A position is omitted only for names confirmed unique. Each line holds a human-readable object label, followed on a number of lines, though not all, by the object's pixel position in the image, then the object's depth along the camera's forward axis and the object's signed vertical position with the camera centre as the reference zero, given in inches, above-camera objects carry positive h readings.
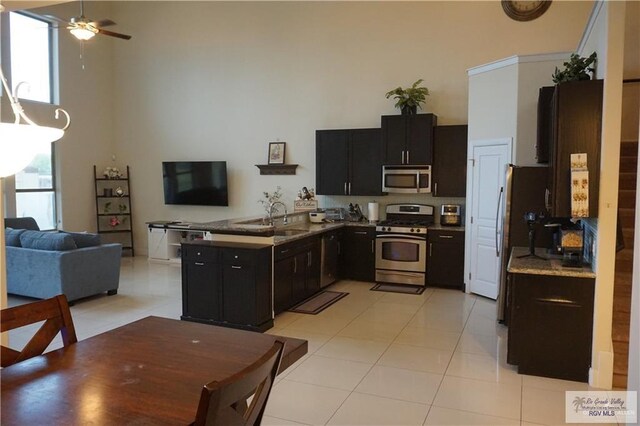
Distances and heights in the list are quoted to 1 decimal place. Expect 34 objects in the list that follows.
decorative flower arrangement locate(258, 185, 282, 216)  337.4 -7.3
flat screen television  354.3 +3.7
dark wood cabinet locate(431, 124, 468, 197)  272.5 +15.8
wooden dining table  60.4 -28.6
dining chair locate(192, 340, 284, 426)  51.4 -24.2
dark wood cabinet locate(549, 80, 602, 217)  143.1 +16.6
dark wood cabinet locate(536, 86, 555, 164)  183.9 +26.7
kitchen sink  229.5 -22.5
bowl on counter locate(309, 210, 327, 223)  297.0 -18.2
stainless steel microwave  279.0 +5.5
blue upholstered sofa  233.6 -39.3
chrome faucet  246.2 -17.2
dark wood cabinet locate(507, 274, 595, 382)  147.1 -43.3
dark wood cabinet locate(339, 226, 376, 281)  286.2 -39.7
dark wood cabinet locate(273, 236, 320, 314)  209.0 -40.2
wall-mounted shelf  331.9 +13.5
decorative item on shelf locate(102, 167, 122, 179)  386.3 +11.9
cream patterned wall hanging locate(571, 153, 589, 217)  141.3 -0.7
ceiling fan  202.2 +69.5
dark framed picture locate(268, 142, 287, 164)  334.0 +25.4
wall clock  261.1 +100.4
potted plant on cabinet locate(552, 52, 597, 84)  156.9 +39.6
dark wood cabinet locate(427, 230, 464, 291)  265.4 -40.0
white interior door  237.1 -11.0
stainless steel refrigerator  200.2 -8.7
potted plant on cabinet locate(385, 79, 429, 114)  279.0 +53.6
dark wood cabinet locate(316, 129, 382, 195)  293.0 +16.6
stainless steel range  272.5 -37.1
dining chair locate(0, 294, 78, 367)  82.4 -24.3
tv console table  356.5 -38.7
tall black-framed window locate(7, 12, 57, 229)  328.8 +73.3
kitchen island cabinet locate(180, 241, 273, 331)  192.2 -40.1
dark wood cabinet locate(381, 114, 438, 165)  274.7 +29.5
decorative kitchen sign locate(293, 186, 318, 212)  318.3 -9.4
